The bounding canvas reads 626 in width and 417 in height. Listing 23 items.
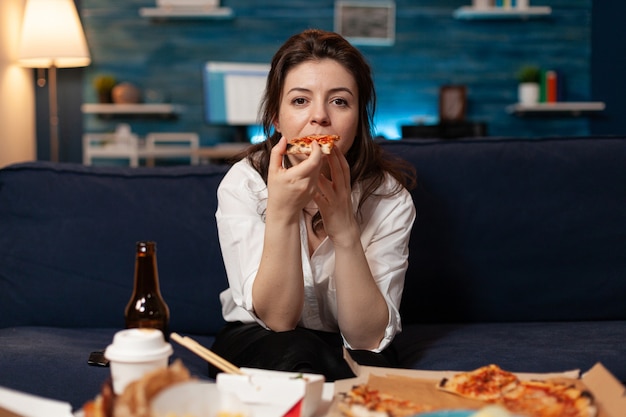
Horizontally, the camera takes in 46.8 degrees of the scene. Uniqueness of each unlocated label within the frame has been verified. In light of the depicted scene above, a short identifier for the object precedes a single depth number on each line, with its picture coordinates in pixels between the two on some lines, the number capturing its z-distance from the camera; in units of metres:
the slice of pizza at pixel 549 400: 0.92
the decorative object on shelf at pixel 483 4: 5.81
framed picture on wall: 5.96
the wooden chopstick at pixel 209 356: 0.94
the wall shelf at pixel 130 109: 5.75
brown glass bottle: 1.11
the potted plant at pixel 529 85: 5.76
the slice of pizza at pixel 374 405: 0.92
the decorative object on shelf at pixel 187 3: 5.80
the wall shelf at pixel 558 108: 5.70
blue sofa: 2.02
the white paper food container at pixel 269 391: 0.93
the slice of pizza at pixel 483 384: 1.01
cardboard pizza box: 0.96
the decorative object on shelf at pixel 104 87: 5.82
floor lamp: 4.48
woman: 1.47
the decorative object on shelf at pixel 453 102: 5.87
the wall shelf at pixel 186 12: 5.75
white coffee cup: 0.86
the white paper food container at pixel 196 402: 0.79
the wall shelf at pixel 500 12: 5.77
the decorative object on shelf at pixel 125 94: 5.78
